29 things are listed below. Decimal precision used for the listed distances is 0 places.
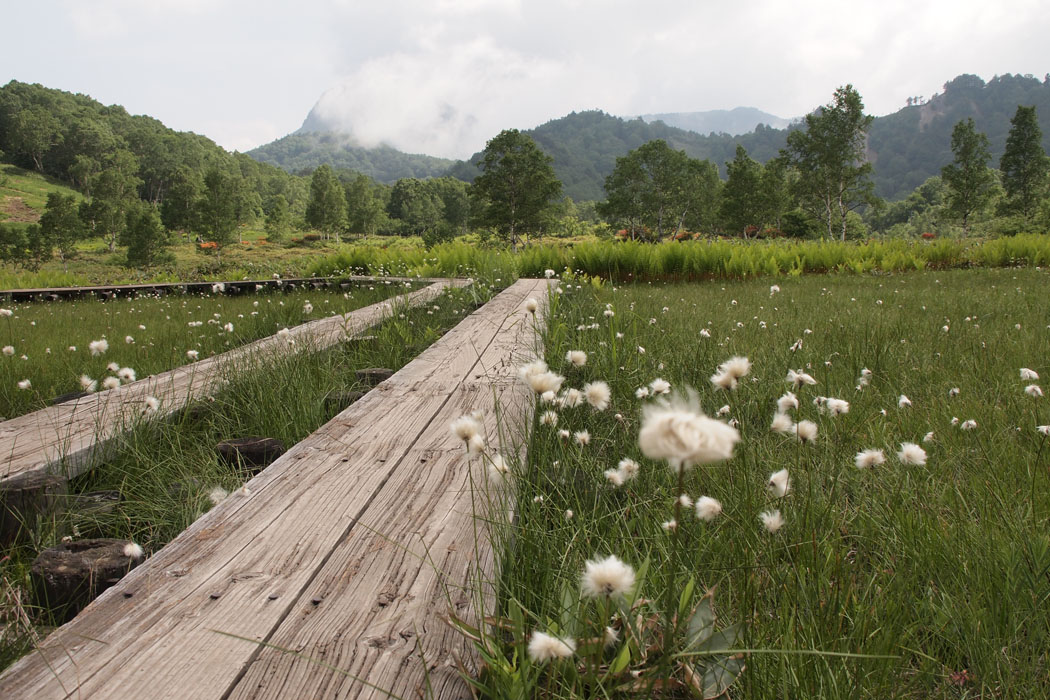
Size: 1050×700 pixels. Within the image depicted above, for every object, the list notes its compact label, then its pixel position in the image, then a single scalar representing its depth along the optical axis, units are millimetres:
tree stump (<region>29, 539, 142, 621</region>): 1373
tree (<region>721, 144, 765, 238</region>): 55281
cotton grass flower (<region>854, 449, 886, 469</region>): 1320
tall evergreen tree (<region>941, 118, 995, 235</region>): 45688
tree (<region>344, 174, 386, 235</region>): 84875
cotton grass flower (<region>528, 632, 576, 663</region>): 756
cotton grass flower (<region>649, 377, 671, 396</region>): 1616
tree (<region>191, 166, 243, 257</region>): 49875
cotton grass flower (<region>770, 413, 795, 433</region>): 1491
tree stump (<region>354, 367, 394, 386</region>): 3277
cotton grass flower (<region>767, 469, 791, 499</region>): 1285
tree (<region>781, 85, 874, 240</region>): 45062
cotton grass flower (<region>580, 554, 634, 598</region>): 699
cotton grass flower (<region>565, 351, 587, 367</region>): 1862
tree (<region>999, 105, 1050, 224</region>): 46719
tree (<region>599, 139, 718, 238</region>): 66000
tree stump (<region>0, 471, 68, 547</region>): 1687
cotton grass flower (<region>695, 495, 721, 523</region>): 1111
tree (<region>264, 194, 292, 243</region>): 68625
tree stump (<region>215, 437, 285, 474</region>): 2328
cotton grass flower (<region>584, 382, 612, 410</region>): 1464
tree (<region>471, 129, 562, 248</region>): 55469
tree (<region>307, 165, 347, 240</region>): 76000
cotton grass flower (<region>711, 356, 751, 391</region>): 1068
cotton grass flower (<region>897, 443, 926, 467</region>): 1314
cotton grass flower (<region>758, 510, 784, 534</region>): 1105
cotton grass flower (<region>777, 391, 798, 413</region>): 1604
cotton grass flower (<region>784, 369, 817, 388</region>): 1676
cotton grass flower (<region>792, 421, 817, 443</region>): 1275
